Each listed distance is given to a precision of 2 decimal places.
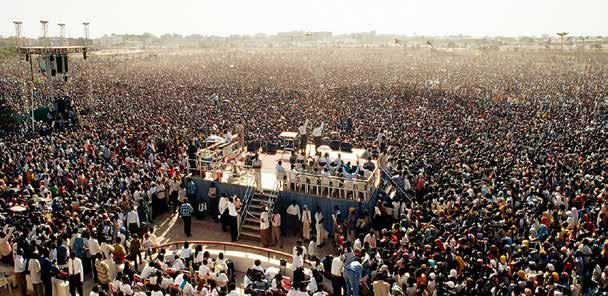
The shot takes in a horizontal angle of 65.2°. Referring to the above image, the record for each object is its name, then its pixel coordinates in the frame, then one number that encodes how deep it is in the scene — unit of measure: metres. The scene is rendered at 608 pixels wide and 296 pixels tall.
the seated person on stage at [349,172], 14.00
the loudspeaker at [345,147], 19.16
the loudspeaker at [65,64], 28.04
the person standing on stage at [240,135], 18.77
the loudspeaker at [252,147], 19.08
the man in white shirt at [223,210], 14.04
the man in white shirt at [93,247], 10.91
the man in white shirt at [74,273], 9.79
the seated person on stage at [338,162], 15.05
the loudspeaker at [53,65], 27.47
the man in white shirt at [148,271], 9.38
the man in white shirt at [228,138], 18.58
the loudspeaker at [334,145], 19.19
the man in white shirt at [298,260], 10.12
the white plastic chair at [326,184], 14.08
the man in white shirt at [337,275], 10.05
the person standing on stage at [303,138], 19.23
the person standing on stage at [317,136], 19.42
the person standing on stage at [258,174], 14.56
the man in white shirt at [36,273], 10.09
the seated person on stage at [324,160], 15.28
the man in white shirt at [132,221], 12.93
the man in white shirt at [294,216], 14.22
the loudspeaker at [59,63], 27.58
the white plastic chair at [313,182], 14.18
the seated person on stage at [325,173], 14.12
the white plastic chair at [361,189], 13.69
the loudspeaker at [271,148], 18.89
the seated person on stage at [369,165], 14.77
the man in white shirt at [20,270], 10.30
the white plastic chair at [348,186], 13.81
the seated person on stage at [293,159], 15.96
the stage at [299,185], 13.89
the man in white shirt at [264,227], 13.27
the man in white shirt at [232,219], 13.73
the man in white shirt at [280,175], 14.59
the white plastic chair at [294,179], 14.58
